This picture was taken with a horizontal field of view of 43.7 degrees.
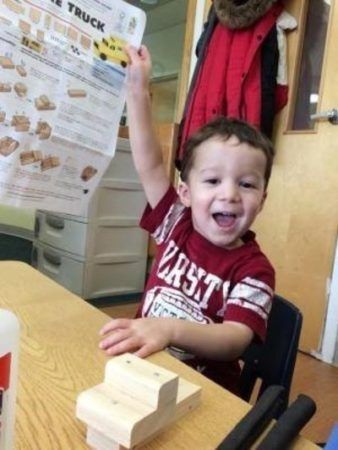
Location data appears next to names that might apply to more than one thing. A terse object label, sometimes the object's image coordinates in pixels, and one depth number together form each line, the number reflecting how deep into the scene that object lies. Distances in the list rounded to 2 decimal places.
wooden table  0.31
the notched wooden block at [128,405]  0.28
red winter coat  1.70
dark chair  0.60
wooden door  1.62
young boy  0.57
